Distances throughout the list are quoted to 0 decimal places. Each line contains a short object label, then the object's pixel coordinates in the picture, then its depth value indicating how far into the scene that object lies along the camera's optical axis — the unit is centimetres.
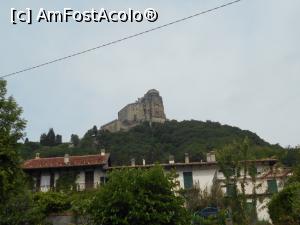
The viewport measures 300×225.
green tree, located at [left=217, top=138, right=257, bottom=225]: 2136
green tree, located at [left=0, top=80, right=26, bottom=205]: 1590
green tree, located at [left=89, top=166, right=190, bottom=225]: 1485
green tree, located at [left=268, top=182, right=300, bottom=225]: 1350
